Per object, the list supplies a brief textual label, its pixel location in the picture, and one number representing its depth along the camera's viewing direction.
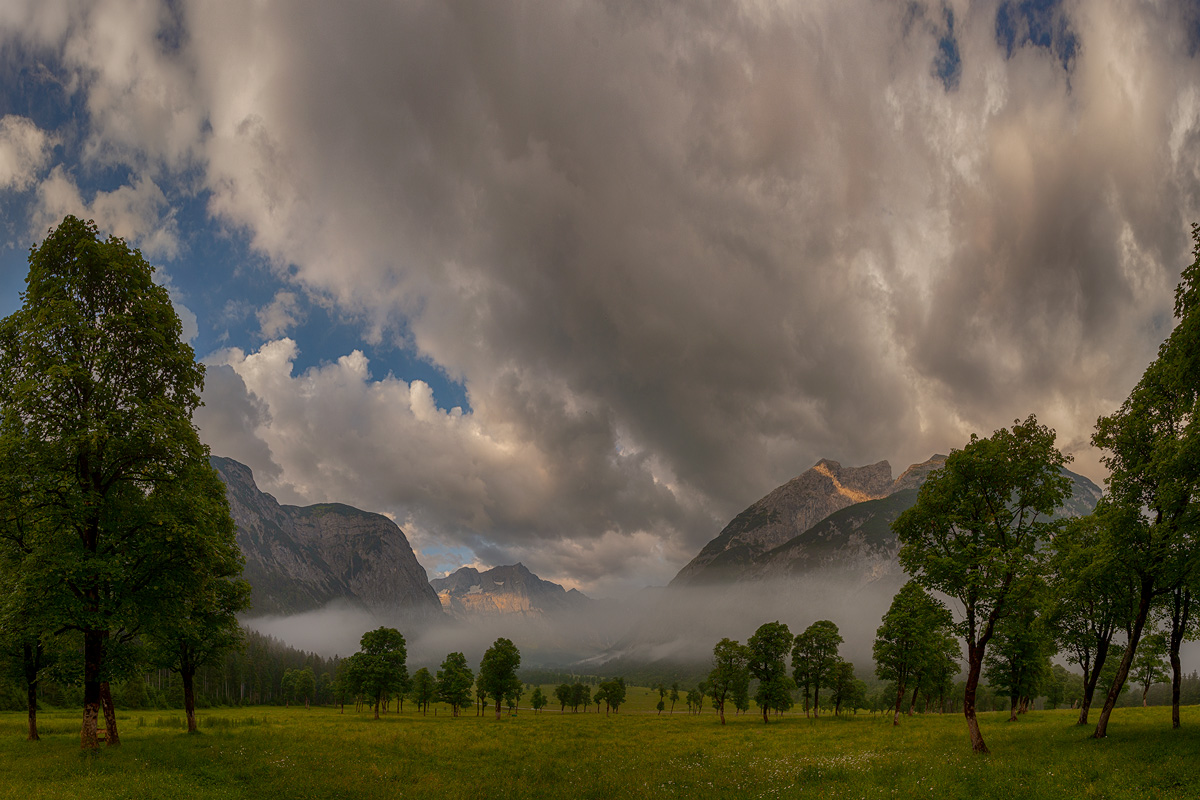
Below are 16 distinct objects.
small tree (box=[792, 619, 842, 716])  77.56
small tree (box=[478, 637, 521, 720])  85.94
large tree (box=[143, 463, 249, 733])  21.12
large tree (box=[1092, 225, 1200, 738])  20.00
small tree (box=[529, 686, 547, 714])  163.25
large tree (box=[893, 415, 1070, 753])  23.05
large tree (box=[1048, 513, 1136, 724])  23.20
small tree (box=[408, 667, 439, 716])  107.00
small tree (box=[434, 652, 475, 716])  94.56
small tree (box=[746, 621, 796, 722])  75.62
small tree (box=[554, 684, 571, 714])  168.12
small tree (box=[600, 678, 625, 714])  150.01
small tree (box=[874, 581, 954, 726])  57.98
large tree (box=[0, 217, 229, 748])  18.84
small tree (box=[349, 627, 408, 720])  74.97
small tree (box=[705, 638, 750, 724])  83.19
